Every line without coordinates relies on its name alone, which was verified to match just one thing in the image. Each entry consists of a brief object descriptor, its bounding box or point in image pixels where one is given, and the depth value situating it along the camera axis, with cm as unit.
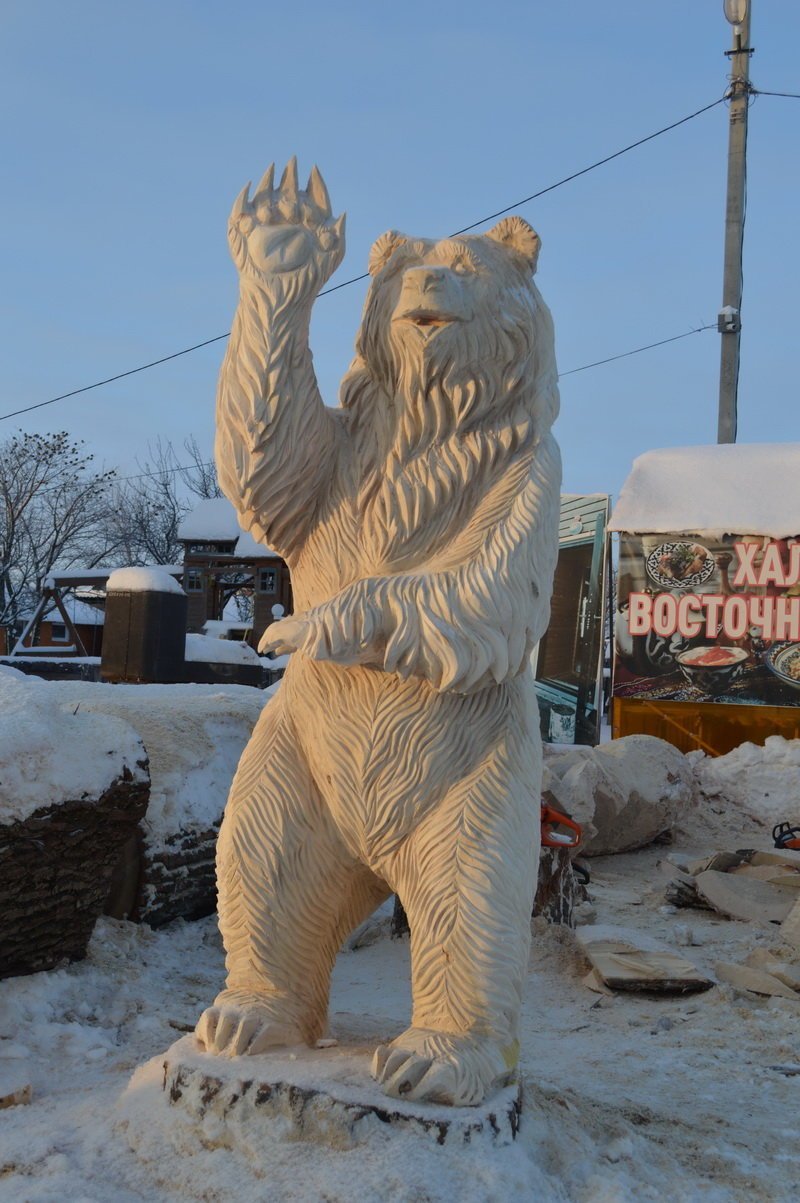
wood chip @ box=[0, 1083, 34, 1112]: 245
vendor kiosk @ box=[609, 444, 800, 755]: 916
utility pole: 1099
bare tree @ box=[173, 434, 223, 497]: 3175
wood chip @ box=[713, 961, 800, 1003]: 405
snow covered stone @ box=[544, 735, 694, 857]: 680
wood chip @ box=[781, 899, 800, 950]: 466
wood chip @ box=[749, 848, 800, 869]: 613
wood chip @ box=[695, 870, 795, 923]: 538
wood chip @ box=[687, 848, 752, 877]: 619
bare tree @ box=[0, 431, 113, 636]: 2384
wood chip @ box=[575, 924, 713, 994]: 414
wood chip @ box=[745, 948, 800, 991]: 409
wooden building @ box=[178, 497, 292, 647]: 1984
